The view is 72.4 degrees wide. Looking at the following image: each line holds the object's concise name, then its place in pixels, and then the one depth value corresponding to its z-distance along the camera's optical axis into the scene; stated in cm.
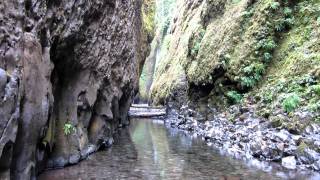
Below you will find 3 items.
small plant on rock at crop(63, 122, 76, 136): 630
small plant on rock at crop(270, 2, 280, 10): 1033
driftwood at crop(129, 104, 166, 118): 1811
